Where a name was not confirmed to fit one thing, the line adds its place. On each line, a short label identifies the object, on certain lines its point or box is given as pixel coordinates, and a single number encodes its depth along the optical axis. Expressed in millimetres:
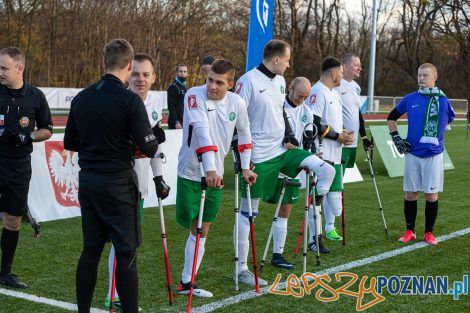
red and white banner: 9109
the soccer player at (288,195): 7027
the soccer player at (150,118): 5402
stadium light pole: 36750
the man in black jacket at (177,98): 13047
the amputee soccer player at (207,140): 5676
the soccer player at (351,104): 8805
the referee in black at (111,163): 4355
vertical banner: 9906
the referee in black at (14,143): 6031
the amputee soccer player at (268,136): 6496
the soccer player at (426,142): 8250
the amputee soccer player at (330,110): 7941
